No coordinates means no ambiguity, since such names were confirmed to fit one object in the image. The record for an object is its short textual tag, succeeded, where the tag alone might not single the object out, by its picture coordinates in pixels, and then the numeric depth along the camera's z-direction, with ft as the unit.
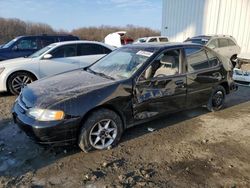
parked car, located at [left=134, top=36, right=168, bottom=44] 46.08
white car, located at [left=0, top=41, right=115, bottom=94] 17.44
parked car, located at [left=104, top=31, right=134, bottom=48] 52.48
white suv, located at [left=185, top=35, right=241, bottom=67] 30.35
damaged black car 8.98
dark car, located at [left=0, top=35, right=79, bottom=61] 24.47
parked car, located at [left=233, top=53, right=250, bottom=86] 21.03
